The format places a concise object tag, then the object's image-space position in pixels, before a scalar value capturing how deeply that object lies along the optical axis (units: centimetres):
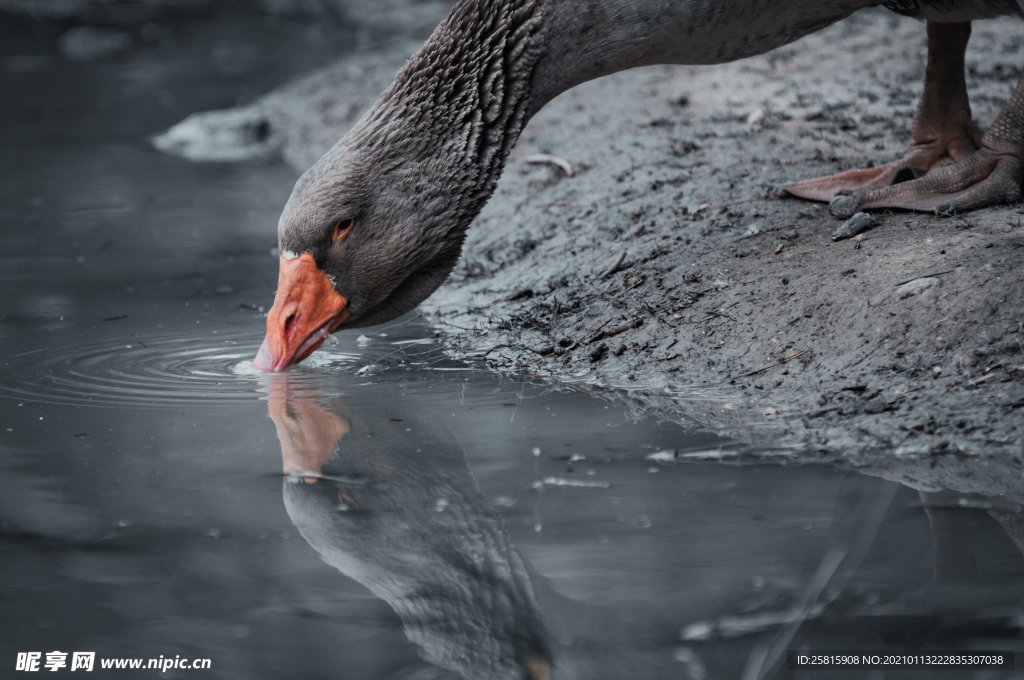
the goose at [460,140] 1024
